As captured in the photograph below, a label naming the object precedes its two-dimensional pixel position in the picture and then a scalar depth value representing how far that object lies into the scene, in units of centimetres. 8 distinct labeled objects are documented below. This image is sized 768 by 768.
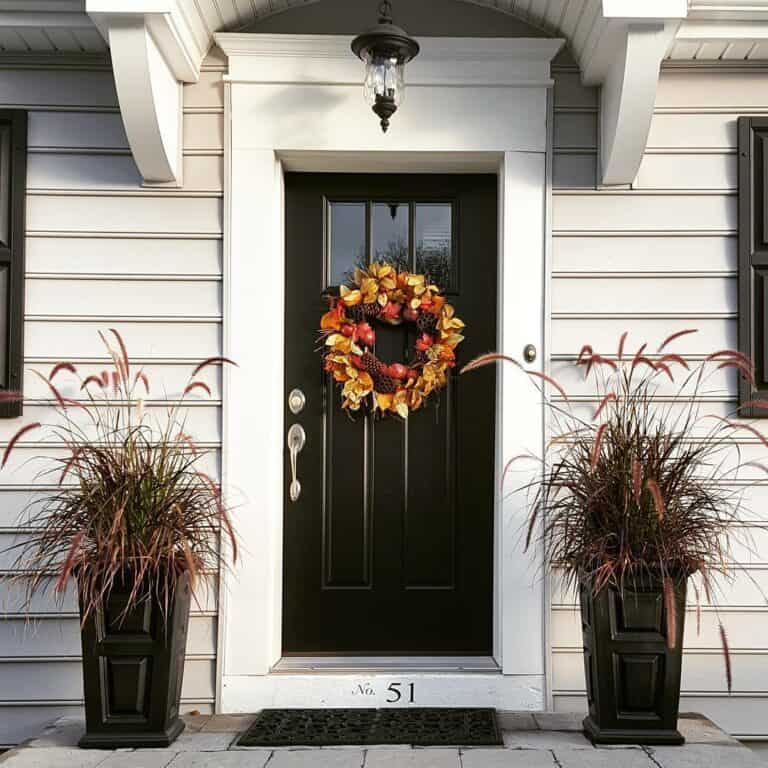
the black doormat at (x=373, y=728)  269
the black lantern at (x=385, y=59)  281
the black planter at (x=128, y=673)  262
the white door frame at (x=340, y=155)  310
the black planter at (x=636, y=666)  263
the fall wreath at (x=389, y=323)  321
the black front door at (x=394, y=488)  328
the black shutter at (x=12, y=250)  311
